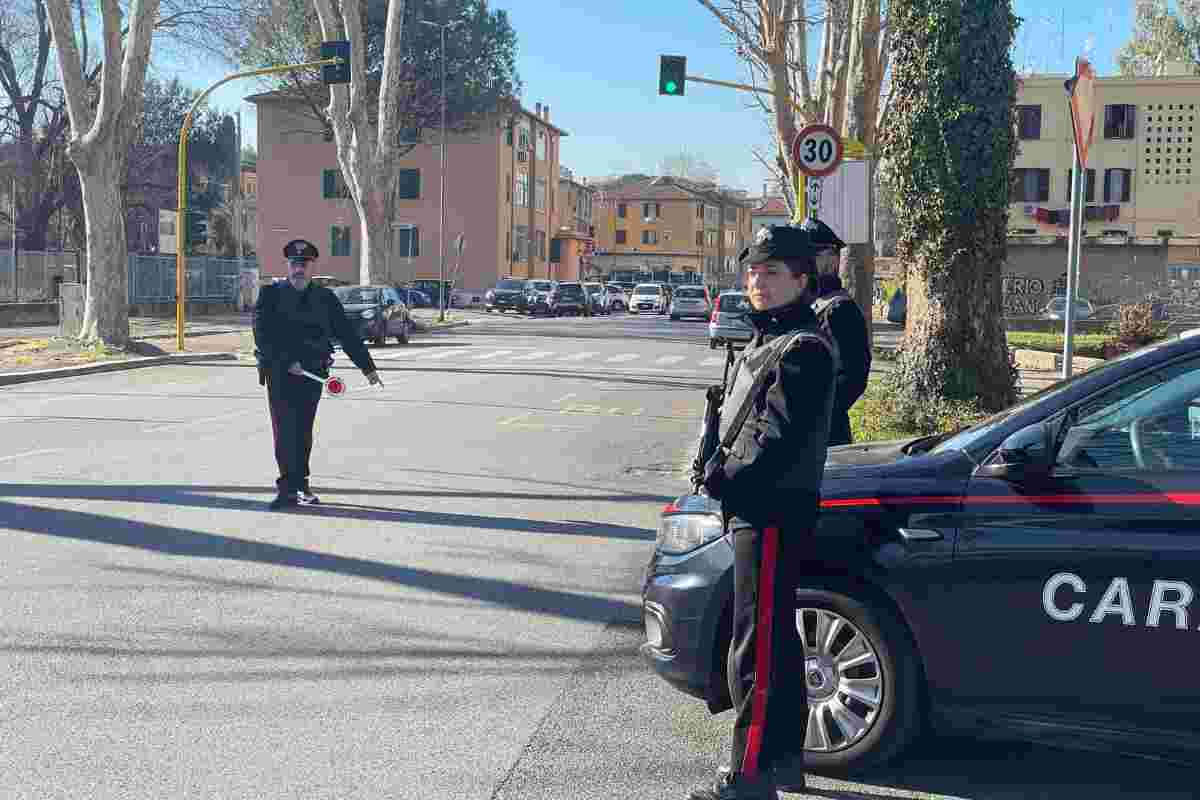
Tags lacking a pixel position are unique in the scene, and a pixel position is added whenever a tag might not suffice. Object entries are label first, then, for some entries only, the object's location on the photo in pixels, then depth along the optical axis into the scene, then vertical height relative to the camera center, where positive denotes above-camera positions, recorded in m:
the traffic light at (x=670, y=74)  24.59 +3.93
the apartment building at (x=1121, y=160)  60.97 +6.35
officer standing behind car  6.85 -0.17
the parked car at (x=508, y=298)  58.88 -0.38
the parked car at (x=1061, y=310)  43.76 -0.37
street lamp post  45.32 -0.55
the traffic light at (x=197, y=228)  28.17 +1.15
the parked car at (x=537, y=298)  58.16 -0.36
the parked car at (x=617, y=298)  70.81 -0.37
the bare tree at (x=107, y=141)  24.75 +2.60
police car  4.00 -0.88
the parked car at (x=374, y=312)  30.94 -0.57
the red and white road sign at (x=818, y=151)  12.56 +1.32
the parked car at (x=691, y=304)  53.12 -0.46
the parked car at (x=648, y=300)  66.19 -0.41
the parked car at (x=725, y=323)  32.41 -0.73
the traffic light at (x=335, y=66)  26.02 +4.24
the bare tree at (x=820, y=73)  24.53 +4.59
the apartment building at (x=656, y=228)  122.44 +5.78
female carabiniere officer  3.85 -0.57
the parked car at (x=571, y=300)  59.69 -0.44
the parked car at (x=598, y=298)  63.44 -0.36
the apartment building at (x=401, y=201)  70.00 +4.44
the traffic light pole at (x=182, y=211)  26.73 +1.47
